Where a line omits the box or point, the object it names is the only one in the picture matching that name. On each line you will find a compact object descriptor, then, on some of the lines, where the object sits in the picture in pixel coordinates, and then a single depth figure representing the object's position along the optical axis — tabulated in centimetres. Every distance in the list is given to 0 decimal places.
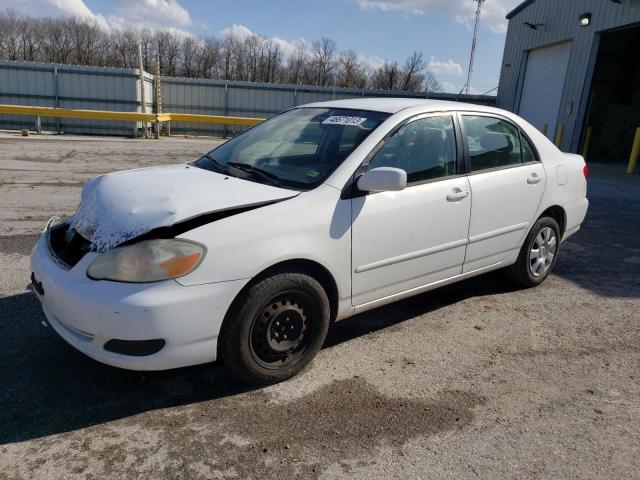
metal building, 1617
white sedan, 262
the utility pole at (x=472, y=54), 4711
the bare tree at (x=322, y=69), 6072
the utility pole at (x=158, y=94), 2347
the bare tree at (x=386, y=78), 5778
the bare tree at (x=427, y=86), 5873
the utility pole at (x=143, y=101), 2122
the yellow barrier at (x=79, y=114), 1870
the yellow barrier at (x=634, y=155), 1433
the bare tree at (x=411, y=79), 5775
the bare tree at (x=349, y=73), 5941
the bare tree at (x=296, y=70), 6144
